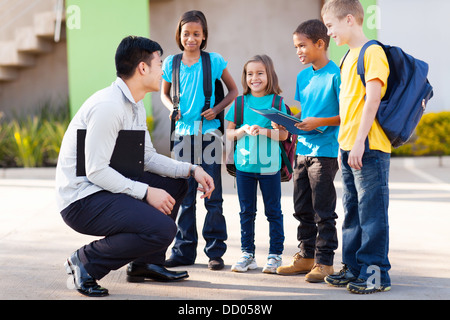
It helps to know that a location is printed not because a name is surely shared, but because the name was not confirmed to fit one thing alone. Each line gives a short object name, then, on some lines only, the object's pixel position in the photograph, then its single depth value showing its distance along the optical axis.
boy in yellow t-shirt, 3.29
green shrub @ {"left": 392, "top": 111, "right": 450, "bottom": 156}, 10.30
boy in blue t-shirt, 3.73
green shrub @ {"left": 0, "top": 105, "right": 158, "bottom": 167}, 9.70
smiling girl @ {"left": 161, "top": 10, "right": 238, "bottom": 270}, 4.19
